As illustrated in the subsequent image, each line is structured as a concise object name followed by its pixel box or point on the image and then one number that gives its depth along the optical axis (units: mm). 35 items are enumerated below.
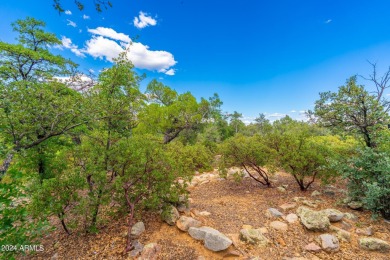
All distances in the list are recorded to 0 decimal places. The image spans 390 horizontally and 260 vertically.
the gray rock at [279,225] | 4328
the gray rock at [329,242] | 3533
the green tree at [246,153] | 6766
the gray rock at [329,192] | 6207
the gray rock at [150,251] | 3398
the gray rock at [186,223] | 4207
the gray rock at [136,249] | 3505
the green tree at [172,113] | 13703
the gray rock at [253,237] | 3811
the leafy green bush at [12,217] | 2215
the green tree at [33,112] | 3121
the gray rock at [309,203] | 5352
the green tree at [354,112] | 4945
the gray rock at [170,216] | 4398
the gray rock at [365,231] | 3978
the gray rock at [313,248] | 3561
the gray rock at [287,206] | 5338
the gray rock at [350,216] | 4590
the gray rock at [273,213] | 4949
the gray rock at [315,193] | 6129
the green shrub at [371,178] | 4211
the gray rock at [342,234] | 3832
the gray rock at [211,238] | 3527
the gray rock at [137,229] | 3988
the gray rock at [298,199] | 5780
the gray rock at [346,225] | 4215
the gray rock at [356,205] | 5023
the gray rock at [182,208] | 5075
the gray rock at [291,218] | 4593
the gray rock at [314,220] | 4104
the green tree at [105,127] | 3828
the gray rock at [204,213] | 4961
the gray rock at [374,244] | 3461
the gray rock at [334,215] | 4398
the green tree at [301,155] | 5832
